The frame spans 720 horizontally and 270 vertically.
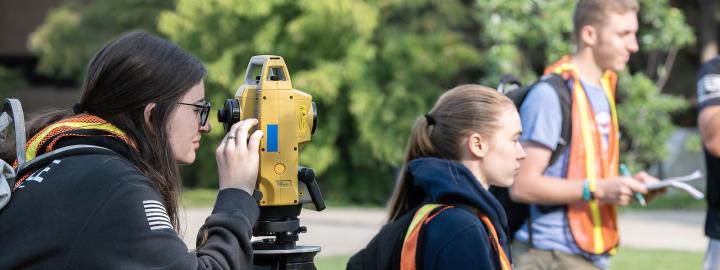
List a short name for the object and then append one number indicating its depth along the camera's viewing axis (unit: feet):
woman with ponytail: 9.61
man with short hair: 13.44
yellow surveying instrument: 8.96
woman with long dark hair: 7.53
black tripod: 9.14
